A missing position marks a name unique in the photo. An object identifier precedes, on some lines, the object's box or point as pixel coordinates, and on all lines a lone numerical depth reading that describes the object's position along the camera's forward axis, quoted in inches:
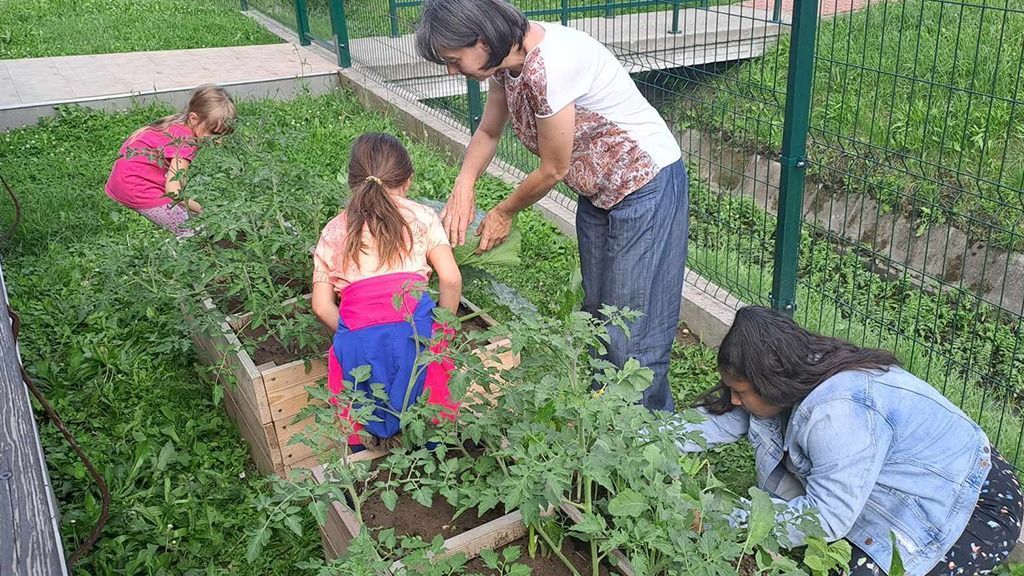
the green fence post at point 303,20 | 388.5
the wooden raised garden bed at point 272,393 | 117.1
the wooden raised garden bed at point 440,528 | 86.3
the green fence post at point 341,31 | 334.3
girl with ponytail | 108.7
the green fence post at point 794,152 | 128.5
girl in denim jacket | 93.9
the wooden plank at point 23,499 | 45.9
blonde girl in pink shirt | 169.8
